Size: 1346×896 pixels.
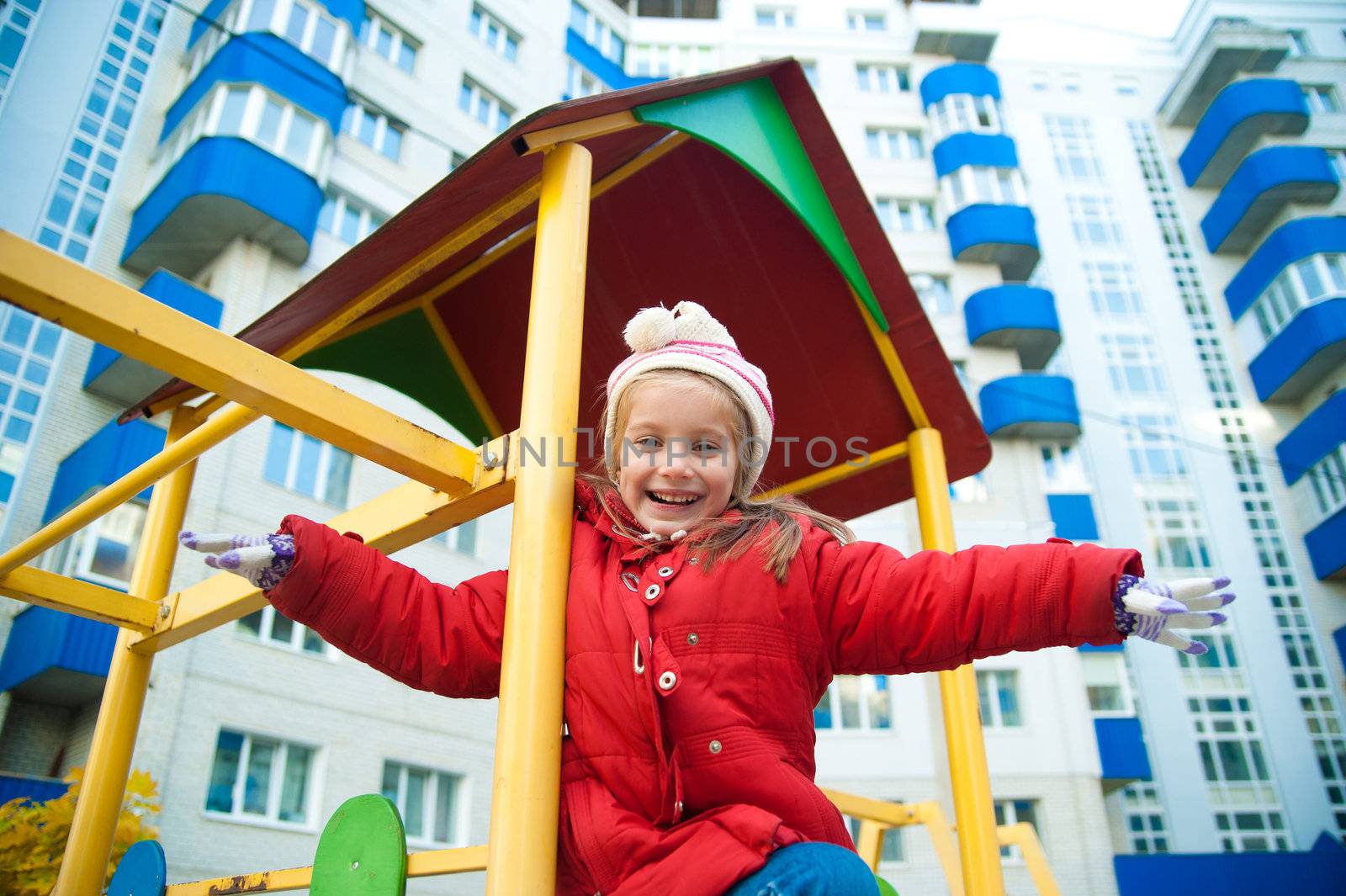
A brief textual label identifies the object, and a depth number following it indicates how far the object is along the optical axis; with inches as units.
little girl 61.3
